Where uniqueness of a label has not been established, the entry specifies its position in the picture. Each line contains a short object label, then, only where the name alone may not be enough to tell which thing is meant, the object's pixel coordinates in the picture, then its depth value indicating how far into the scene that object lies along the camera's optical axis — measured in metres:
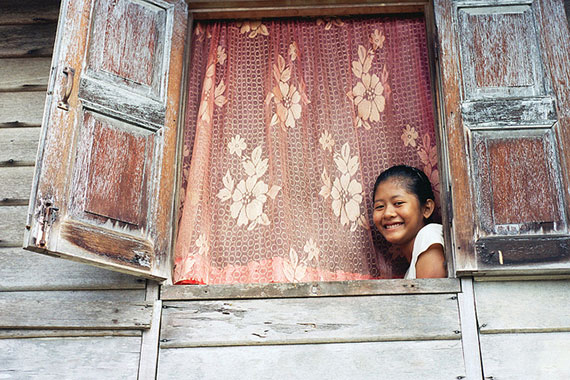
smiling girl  4.29
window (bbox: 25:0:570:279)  3.61
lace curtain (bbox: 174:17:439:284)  4.28
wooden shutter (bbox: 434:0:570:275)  3.66
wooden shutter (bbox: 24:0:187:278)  3.54
